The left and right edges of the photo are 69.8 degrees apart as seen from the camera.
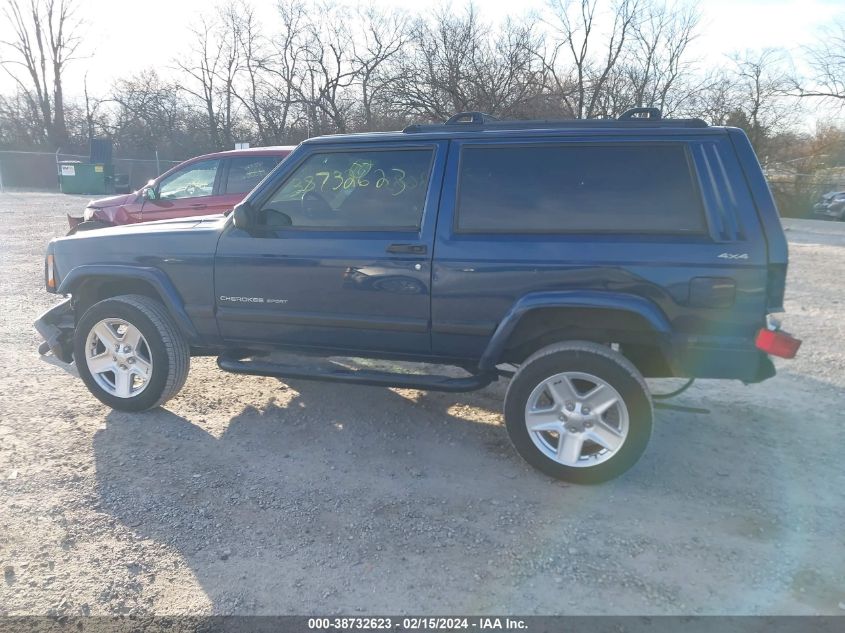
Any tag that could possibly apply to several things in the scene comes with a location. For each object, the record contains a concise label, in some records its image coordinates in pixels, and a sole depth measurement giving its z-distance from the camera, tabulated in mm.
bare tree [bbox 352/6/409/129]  30784
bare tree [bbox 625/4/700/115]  30402
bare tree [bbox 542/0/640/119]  28797
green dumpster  27750
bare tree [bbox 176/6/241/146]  39000
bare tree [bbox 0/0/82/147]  40875
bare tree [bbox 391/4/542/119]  26953
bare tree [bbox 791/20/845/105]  25188
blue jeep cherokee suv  3154
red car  7863
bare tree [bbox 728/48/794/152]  26633
